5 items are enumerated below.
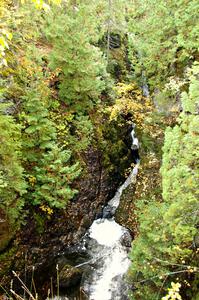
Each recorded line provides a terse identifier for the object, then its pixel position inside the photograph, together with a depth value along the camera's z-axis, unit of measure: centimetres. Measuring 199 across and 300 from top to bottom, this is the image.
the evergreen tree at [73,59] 1334
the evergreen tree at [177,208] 693
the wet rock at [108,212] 1491
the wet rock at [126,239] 1328
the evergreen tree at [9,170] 957
